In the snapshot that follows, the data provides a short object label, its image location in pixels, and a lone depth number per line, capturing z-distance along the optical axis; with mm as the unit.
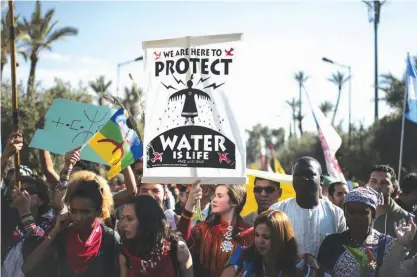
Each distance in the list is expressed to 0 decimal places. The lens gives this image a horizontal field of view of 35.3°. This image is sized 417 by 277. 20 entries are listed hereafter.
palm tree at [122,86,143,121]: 48956
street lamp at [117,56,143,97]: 35094
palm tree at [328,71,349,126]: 58531
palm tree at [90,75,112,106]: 52062
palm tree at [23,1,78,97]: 30922
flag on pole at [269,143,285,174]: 13178
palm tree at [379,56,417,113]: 33594
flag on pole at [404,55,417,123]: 9680
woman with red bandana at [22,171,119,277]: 4461
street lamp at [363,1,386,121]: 32219
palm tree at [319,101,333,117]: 64375
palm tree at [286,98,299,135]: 70988
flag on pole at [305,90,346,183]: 9070
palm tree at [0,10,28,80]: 22812
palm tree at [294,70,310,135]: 68688
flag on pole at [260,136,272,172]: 29066
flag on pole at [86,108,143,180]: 5867
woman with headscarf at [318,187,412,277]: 4535
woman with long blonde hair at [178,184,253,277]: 4746
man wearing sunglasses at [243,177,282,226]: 5980
